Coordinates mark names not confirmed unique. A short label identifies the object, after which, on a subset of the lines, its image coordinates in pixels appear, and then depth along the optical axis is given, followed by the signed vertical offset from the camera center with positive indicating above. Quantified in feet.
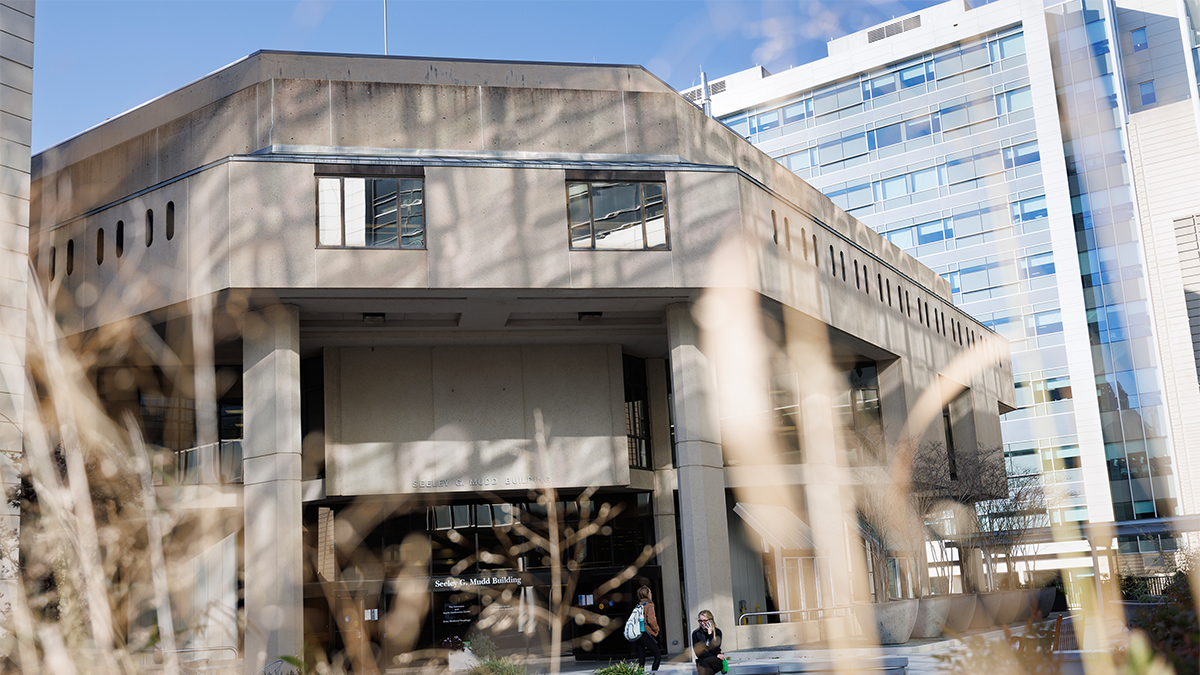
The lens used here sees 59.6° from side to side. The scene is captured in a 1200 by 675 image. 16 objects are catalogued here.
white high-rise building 220.23 +72.33
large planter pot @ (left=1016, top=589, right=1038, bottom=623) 107.32 -8.23
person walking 63.16 -4.73
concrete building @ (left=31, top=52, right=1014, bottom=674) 74.28 +18.81
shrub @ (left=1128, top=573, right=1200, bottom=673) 21.36 -2.85
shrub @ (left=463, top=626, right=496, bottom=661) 68.55 -5.65
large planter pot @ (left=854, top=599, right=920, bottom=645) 78.12 -6.28
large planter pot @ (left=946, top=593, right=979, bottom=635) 87.56 -6.94
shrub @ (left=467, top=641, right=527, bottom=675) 52.24 -5.33
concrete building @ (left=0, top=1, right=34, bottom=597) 51.16 +21.68
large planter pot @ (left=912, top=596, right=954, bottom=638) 81.61 -6.64
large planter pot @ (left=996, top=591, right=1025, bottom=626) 99.71 -7.60
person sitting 46.85 -4.64
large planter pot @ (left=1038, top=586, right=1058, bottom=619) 114.73 -8.37
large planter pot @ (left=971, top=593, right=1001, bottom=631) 93.50 -7.73
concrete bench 43.70 -5.55
